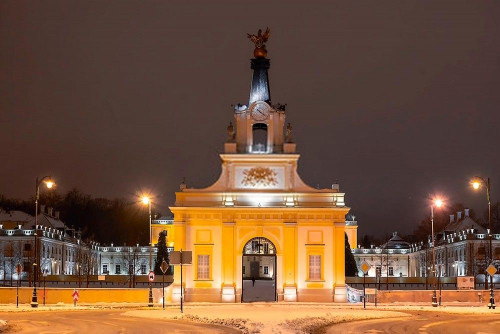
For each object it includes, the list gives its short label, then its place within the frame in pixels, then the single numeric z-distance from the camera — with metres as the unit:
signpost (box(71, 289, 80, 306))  51.22
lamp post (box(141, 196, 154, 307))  52.31
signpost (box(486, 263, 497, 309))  49.97
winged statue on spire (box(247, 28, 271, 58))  62.78
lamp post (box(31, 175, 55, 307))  49.34
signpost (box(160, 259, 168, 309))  47.41
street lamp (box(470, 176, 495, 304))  50.16
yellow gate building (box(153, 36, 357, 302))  58.22
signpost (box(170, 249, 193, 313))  43.50
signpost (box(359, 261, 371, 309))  52.23
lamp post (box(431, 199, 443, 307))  53.47
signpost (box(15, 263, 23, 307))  50.53
